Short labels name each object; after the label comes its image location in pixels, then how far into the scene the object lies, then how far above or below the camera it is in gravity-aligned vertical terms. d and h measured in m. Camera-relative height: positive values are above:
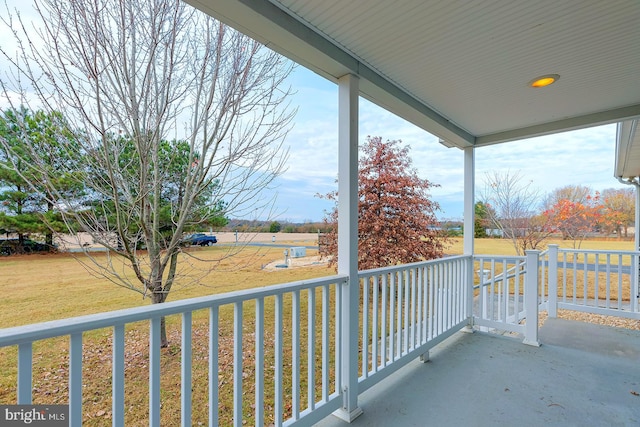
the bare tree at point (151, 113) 2.64 +1.04
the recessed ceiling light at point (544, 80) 2.33 +1.09
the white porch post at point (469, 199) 3.79 +0.20
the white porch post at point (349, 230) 2.06 -0.11
